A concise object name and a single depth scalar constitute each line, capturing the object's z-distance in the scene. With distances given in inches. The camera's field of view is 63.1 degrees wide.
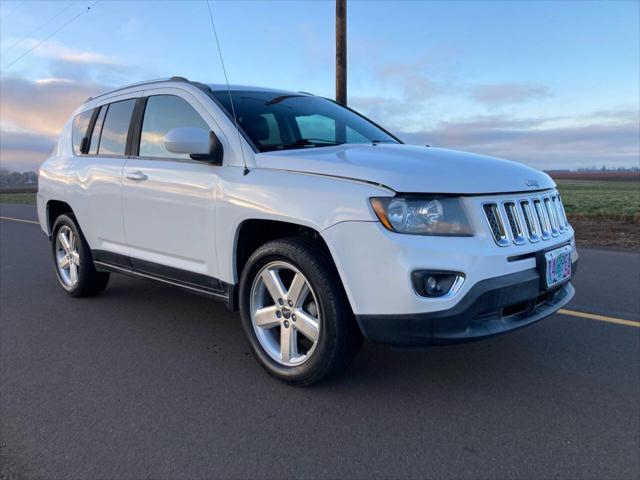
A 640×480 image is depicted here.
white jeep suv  103.1
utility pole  519.8
